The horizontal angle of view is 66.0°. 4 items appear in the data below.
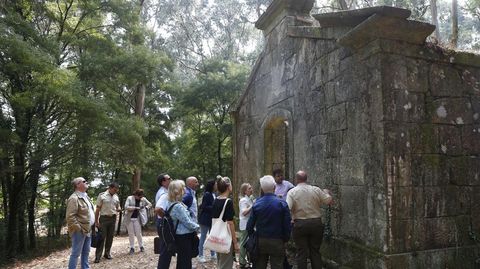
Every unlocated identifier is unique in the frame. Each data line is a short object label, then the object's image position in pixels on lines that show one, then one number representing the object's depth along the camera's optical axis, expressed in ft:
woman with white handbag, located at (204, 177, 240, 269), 14.93
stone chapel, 15.06
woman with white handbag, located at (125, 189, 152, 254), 27.58
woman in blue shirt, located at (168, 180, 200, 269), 15.01
